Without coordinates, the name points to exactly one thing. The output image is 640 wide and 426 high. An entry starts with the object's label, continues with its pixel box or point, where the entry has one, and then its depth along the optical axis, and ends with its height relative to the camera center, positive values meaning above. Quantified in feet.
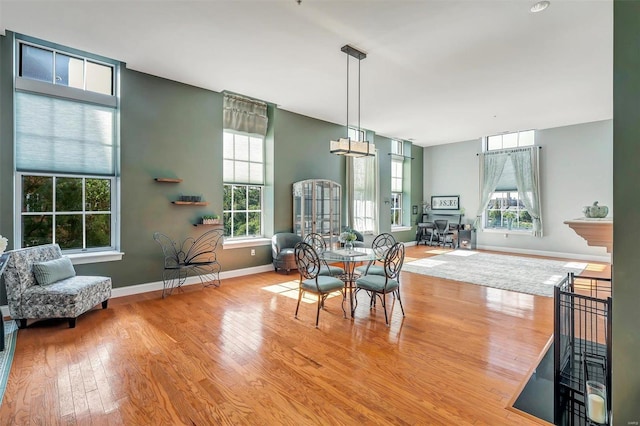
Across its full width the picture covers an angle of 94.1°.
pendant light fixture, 12.25 +2.78
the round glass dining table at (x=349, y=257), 11.42 -1.78
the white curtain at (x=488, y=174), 28.58 +3.69
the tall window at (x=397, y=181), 30.96 +3.19
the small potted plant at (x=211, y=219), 16.62 -0.45
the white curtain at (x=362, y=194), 24.77 +1.52
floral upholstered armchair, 10.30 -2.79
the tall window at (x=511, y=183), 26.68 +2.61
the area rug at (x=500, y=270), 16.56 -3.95
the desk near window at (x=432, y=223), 31.32 -1.29
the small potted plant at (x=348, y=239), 13.35 -1.27
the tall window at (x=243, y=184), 18.61 +1.73
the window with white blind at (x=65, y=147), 12.11 +2.77
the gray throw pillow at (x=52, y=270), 10.81 -2.24
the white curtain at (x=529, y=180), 26.40 +2.85
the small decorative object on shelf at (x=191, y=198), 15.93 +0.70
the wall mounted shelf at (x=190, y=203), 15.65 +0.43
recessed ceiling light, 9.59 +6.71
